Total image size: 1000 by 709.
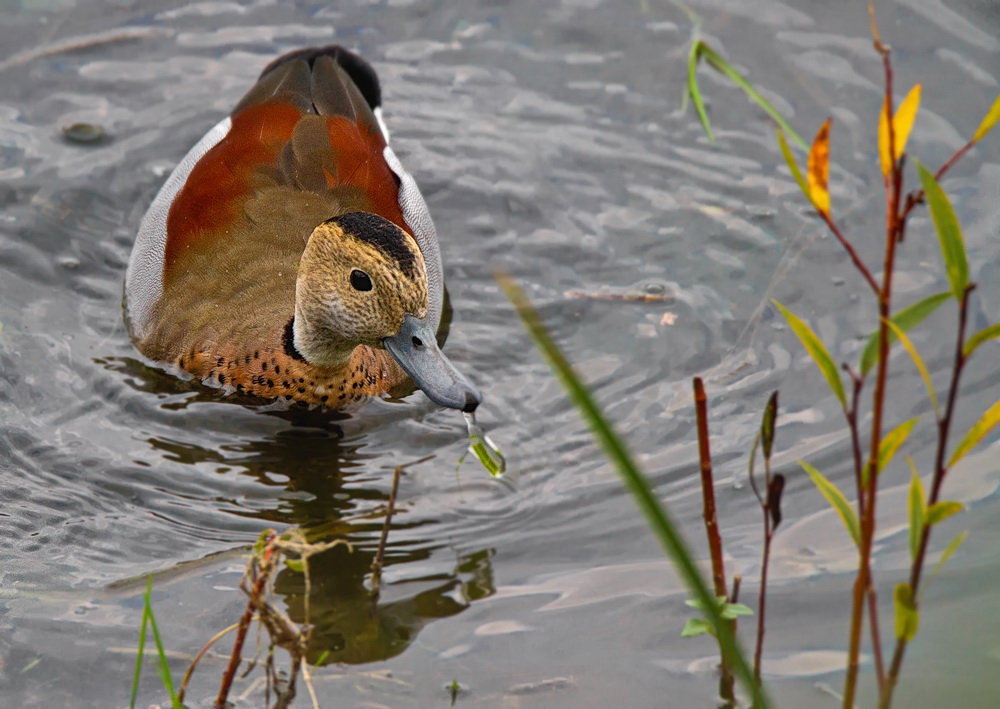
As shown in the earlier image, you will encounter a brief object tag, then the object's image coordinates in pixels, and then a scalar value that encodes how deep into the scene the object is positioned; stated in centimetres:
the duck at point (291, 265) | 898
